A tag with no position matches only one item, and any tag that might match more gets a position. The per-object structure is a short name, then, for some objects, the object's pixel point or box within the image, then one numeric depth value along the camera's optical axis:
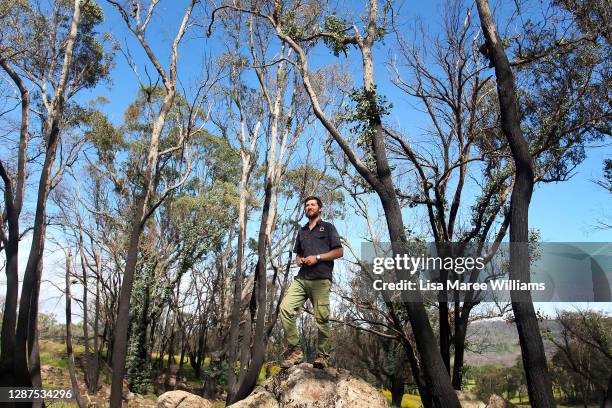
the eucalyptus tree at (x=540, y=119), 5.06
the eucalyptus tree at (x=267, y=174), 10.59
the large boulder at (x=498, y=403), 5.98
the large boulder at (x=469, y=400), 7.51
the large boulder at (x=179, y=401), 7.56
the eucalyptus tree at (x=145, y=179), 8.41
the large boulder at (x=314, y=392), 4.69
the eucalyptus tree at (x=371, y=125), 5.36
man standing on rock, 4.80
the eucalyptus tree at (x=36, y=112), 9.10
